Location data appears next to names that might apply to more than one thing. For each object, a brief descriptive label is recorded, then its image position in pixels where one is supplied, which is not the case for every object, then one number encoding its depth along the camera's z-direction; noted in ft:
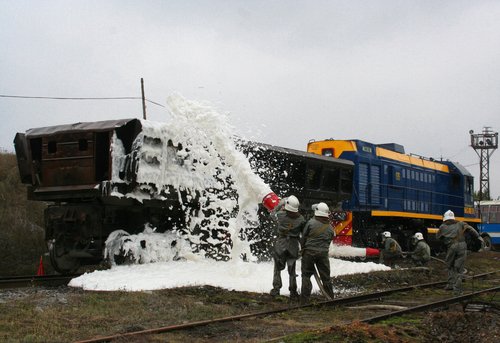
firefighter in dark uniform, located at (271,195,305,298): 32.32
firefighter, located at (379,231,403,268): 60.37
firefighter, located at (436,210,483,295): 37.73
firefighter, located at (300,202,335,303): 31.17
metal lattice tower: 199.62
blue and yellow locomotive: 65.16
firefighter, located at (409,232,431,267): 58.85
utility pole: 88.37
